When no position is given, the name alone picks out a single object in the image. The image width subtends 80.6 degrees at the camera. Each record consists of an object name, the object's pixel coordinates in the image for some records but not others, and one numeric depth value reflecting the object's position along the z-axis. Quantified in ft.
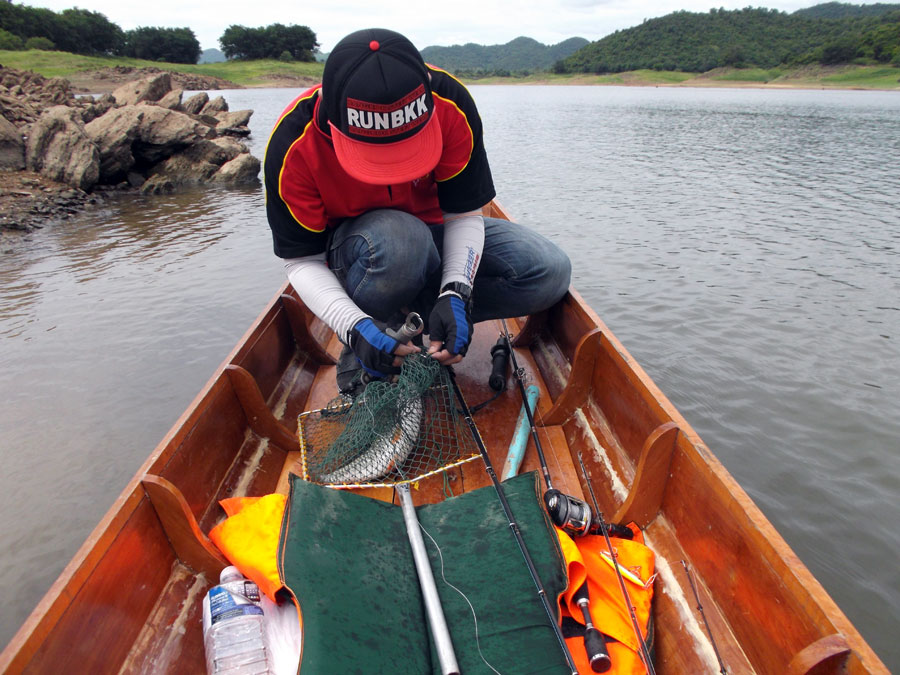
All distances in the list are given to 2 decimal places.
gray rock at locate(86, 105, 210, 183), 52.65
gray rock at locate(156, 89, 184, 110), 71.41
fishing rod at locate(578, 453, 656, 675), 5.76
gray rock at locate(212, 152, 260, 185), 56.95
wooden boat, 5.00
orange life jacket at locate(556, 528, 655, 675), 6.06
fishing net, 8.91
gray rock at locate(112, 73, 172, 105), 75.77
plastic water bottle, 5.92
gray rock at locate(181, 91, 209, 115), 79.97
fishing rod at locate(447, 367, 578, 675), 5.80
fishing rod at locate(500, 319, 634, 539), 7.34
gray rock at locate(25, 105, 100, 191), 49.03
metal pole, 5.68
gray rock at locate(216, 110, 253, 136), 73.19
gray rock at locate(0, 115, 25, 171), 47.52
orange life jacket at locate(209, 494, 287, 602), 6.32
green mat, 5.69
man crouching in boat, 6.95
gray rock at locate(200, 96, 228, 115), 85.14
